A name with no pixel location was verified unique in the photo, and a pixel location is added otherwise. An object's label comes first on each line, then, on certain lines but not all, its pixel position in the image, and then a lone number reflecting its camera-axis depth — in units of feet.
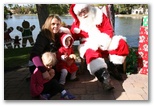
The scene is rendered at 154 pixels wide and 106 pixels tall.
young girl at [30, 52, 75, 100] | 6.10
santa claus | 6.63
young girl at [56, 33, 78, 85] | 6.64
